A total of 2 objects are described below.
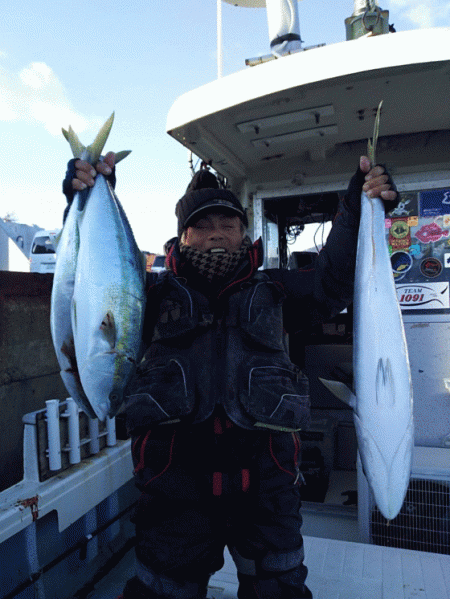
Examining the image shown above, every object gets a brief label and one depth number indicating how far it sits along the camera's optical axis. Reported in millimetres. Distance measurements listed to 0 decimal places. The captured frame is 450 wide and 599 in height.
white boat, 2221
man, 1656
